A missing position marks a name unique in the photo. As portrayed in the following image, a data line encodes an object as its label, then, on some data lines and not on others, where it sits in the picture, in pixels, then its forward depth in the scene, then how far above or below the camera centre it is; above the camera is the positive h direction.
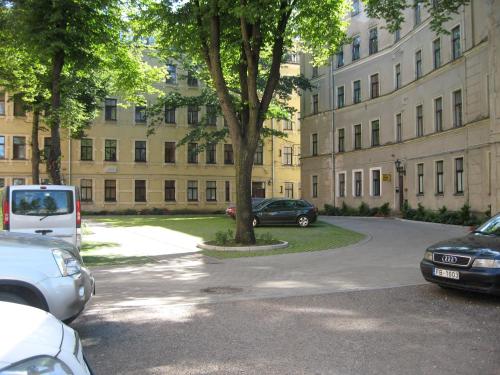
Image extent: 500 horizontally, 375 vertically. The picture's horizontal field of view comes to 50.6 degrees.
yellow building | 44.94 +3.08
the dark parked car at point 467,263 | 7.81 -1.07
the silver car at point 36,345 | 2.45 -0.76
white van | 12.51 -0.32
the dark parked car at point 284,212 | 26.33 -0.86
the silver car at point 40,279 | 5.36 -0.85
